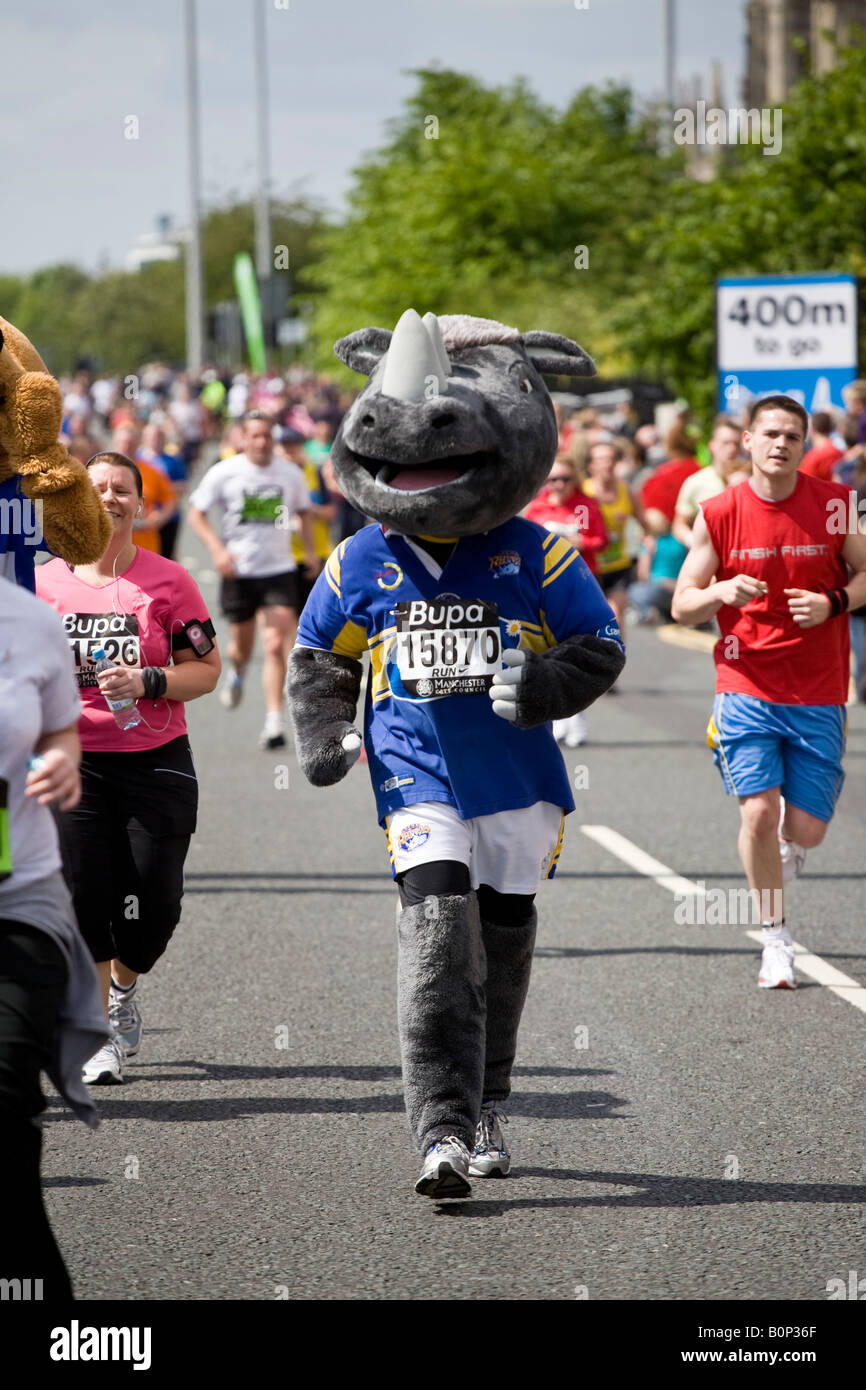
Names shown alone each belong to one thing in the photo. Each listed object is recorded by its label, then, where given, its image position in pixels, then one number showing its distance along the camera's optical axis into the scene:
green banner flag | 47.38
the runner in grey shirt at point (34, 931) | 3.62
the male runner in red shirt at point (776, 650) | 7.12
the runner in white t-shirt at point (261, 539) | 12.80
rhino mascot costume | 4.98
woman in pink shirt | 5.97
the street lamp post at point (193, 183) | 48.88
